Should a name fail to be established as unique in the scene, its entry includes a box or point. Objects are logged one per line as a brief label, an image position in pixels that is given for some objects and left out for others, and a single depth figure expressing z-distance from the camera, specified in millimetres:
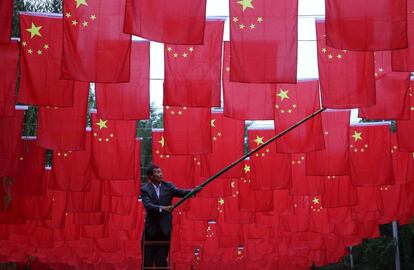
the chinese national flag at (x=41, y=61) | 13195
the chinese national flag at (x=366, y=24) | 10539
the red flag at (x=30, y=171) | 19422
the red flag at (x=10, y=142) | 16562
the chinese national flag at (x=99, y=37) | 11664
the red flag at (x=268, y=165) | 18828
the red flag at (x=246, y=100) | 14438
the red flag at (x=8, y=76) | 13672
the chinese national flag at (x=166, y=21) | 10266
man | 8406
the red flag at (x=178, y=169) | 18703
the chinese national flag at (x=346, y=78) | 12781
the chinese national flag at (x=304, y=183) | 20312
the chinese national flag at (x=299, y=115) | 15906
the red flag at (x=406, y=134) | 16250
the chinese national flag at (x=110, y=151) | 17312
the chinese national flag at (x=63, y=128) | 15461
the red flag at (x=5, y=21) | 11852
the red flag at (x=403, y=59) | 12156
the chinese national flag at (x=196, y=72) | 13273
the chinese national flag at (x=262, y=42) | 11688
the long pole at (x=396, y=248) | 35700
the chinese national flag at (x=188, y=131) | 15703
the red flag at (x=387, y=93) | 14508
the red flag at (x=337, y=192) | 20688
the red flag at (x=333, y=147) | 17547
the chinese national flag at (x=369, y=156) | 18328
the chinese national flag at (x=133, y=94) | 14336
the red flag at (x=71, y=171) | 18141
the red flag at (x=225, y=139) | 17859
